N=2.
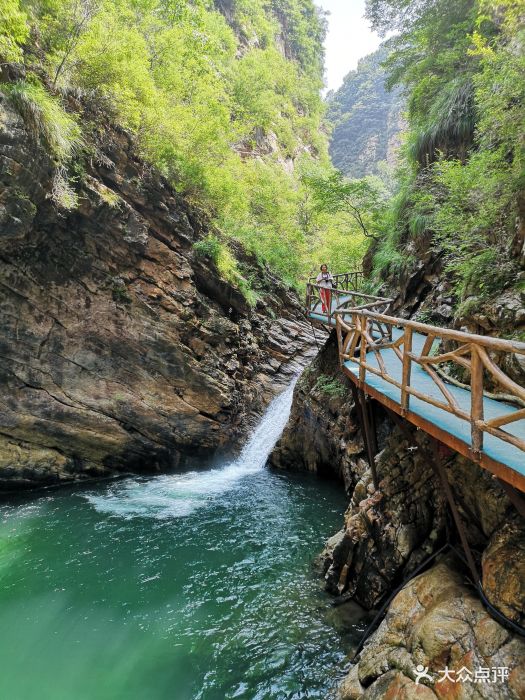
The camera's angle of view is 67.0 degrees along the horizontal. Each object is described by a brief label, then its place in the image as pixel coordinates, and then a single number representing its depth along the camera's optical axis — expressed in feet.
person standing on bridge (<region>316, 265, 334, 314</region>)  40.56
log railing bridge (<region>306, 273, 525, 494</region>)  11.32
